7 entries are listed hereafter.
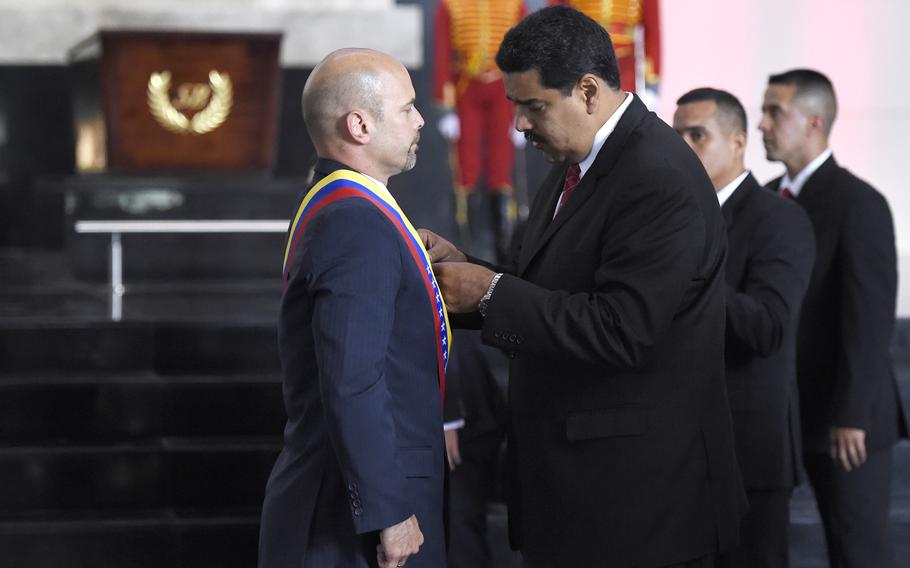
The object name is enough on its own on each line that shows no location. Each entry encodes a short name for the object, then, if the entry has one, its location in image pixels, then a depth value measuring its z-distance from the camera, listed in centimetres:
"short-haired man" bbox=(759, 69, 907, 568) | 670
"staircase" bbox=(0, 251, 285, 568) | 805
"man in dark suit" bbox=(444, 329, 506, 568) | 686
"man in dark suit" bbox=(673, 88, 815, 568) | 589
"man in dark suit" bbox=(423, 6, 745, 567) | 434
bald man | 400
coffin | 1307
